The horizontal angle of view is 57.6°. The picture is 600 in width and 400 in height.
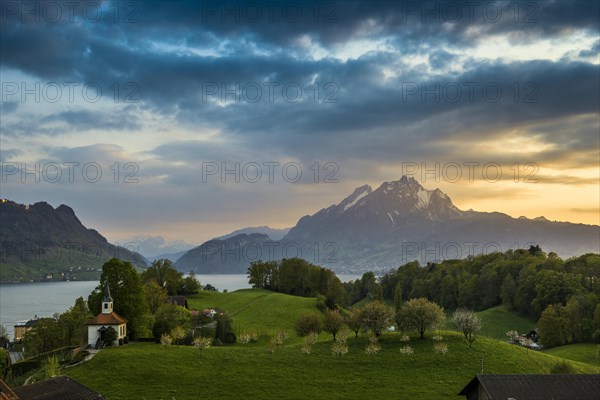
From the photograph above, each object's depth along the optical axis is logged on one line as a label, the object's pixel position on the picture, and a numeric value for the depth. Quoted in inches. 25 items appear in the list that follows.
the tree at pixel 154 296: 4168.3
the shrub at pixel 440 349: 3014.3
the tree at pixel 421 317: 3272.6
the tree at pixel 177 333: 3267.7
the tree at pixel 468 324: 3230.8
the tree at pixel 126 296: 3484.3
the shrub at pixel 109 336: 3125.0
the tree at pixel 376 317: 3336.6
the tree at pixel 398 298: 5706.7
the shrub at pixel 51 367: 2447.1
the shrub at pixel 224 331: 3755.7
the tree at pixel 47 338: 3496.6
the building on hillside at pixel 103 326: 3132.4
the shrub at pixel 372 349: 3031.5
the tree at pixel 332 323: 3394.2
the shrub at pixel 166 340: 3117.6
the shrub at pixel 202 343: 2987.2
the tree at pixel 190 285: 5561.0
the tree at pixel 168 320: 3390.7
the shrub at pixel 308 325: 3489.2
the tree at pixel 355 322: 3386.1
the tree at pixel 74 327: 3513.8
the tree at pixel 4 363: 2831.0
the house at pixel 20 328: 5738.2
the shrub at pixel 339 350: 3014.3
